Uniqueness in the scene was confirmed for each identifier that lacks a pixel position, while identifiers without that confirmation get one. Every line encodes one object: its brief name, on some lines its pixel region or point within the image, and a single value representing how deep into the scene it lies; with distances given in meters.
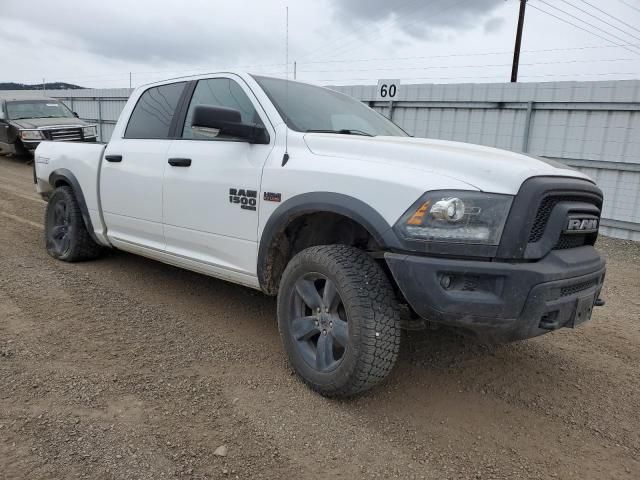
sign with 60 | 10.00
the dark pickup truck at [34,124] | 13.42
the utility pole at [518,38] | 19.14
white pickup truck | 2.48
